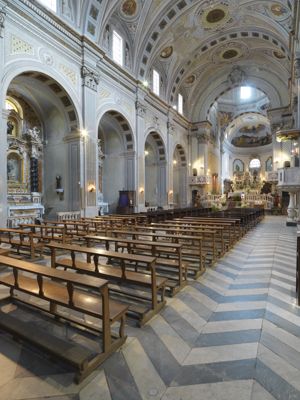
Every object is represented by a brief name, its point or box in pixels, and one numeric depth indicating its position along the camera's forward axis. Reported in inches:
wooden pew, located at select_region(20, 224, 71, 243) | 249.7
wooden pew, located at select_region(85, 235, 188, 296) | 150.1
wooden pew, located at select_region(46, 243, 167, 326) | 119.9
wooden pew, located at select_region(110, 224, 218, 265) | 210.5
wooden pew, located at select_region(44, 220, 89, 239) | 269.9
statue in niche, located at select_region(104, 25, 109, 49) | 521.3
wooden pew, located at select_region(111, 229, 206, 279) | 180.7
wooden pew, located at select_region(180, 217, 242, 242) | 279.0
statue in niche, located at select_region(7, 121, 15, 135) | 445.7
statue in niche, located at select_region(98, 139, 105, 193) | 641.0
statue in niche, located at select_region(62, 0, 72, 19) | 419.2
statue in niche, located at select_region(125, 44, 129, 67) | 590.6
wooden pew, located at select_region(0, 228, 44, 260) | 214.8
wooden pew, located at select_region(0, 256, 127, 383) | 83.7
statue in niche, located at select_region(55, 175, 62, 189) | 485.4
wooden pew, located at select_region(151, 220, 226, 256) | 226.5
